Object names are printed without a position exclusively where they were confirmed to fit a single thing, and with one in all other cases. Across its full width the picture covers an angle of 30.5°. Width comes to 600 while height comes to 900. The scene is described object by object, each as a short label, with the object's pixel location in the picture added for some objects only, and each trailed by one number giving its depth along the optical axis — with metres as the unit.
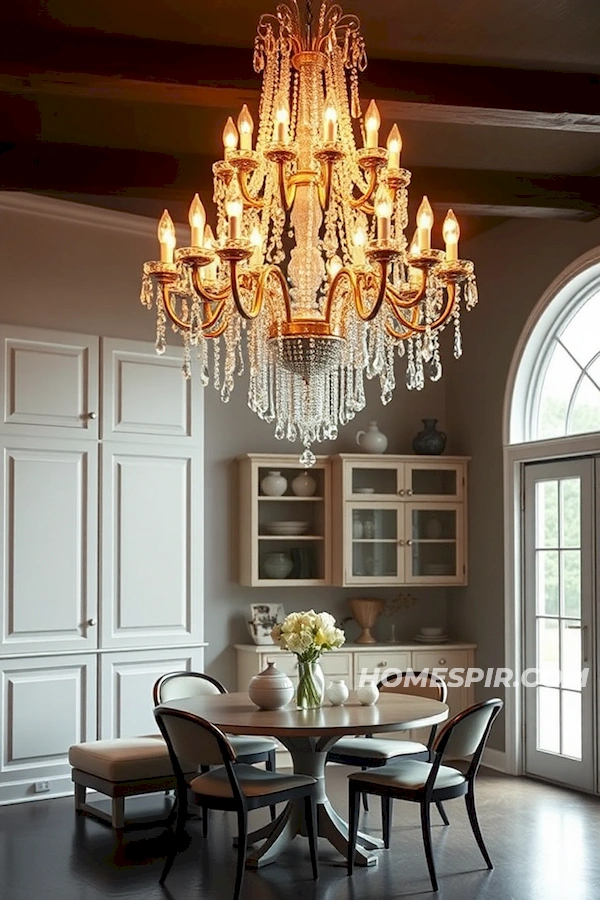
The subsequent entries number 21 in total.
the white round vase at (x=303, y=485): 7.25
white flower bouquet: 4.91
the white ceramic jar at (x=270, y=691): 4.89
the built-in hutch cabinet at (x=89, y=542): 6.00
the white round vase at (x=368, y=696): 5.05
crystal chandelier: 3.89
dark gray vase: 7.50
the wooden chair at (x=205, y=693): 5.47
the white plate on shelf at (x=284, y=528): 7.16
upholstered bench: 5.33
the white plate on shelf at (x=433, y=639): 7.38
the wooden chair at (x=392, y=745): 5.19
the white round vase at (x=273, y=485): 7.16
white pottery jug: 7.40
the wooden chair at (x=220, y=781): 4.36
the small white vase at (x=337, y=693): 5.06
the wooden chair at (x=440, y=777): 4.50
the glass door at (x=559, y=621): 6.32
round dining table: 4.47
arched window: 6.45
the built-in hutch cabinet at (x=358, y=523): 7.14
